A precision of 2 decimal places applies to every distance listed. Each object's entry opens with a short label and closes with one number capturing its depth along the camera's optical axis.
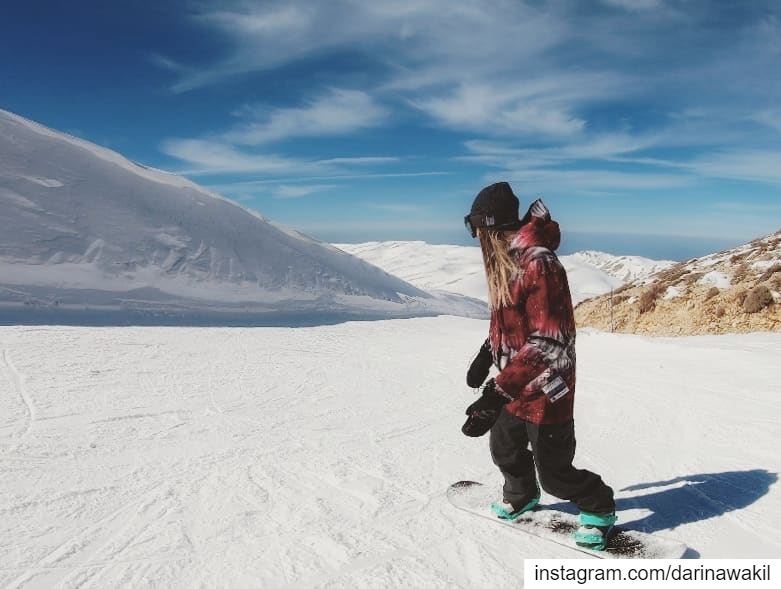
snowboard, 2.79
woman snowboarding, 2.71
